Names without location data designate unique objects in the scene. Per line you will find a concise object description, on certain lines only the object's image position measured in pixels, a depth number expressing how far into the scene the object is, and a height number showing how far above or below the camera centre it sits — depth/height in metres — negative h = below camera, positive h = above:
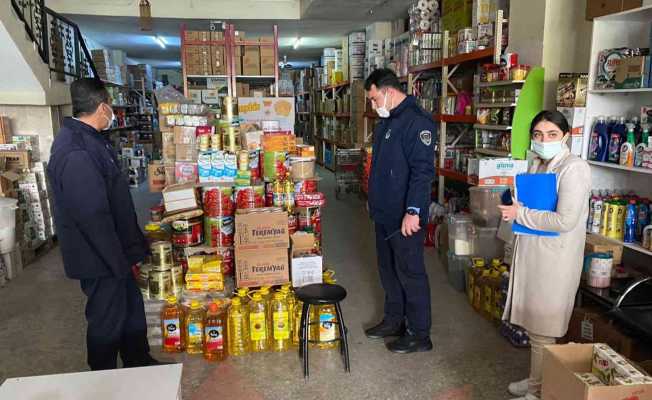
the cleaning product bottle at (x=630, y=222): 3.14 -0.62
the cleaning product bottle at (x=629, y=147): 3.12 -0.16
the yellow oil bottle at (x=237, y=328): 3.23 -1.32
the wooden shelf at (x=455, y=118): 5.21 +0.04
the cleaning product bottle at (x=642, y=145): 3.02 -0.14
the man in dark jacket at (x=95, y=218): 2.42 -0.47
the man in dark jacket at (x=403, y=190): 2.99 -0.41
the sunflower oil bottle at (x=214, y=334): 3.18 -1.32
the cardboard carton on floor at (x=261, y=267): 3.47 -0.99
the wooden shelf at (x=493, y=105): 4.38 +0.15
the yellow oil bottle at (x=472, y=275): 3.98 -1.21
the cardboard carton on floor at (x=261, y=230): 3.45 -0.73
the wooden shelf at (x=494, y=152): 4.55 -0.28
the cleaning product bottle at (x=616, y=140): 3.20 -0.11
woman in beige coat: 2.30 -0.58
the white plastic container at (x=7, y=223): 4.52 -0.91
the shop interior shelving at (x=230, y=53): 6.17 +0.84
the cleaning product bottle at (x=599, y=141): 3.32 -0.13
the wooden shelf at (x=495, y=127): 4.46 -0.05
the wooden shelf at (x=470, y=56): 4.86 +0.66
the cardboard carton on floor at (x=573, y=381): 1.55 -0.84
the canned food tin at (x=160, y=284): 3.37 -1.08
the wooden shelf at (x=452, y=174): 5.46 -0.58
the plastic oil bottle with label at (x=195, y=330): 3.26 -1.33
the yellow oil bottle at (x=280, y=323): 3.29 -1.30
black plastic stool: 2.82 -0.98
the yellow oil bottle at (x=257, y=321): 3.24 -1.27
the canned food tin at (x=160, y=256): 3.39 -0.89
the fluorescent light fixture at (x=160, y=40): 10.90 +1.82
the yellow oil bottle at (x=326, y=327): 3.24 -1.31
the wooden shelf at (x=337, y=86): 10.23 +0.78
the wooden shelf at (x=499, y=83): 4.26 +0.34
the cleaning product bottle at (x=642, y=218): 3.12 -0.59
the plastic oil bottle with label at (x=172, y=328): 3.28 -1.33
